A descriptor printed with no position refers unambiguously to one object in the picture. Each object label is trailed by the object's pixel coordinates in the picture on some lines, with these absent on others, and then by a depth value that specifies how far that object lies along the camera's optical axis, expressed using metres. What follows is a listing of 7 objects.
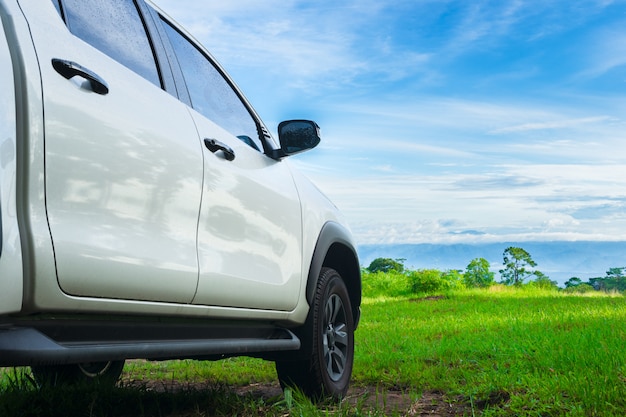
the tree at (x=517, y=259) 34.22
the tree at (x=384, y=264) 44.53
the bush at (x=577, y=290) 16.53
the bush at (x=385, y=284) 20.77
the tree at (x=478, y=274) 21.88
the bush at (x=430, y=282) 19.38
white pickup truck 2.00
